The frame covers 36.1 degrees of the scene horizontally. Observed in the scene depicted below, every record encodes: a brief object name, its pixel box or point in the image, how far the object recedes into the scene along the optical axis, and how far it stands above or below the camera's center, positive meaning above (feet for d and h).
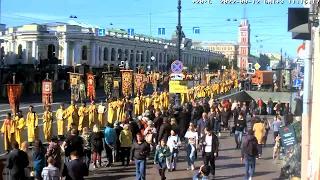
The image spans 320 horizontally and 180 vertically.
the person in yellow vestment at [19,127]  48.67 -5.23
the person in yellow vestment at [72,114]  58.90 -4.66
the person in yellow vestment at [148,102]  82.62 -4.44
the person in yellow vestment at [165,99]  86.46 -4.13
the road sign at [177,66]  67.46 +1.31
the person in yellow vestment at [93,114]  65.10 -5.22
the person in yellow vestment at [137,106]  81.92 -5.08
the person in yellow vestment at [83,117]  60.80 -5.22
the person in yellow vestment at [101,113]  68.28 -5.25
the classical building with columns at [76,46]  258.16 +16.35
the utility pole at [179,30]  73.87 +7.11
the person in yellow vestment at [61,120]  57.52 -5.36
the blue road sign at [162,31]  105.99 +9.68
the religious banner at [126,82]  92.00 -1.32
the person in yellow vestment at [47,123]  54.08 -5.29
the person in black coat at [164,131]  44.16 -4.97
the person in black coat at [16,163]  31.09 -5.58
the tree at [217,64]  312.50 +8.18
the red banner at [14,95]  59.22 -2.48
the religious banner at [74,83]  79.06 -1.28
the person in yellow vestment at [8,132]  48.34 -5.65
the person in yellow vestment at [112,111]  71.05 -5.15
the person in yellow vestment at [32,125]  51.96 -5.30
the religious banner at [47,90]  63.67 -1.96
